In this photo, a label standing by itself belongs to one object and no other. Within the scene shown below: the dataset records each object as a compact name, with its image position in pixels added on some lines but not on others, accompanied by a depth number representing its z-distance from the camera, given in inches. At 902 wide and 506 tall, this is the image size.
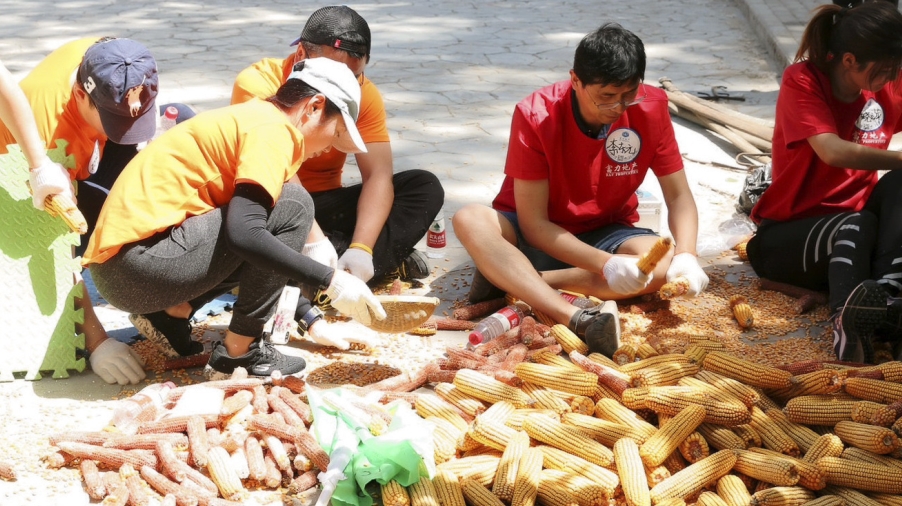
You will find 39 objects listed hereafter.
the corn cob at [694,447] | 121.0
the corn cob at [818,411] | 125.0
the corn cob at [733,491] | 113.4
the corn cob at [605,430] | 122.5
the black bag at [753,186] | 208.4
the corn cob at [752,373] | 132.6
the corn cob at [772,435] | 121.5
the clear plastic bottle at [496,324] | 161.0
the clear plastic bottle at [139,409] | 134.4
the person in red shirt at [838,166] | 163.5
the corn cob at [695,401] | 122.9
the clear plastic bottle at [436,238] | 199.5
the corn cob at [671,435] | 117.6
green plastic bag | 114.6
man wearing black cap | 168.1
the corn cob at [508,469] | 115.1
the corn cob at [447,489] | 113.9
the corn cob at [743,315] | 168.9
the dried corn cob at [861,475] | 113.4
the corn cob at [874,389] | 126.9
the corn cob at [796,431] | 122.8
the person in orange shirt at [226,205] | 133.4
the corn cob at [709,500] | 113.2
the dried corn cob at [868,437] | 117.8
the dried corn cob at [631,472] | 112.1
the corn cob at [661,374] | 131.7
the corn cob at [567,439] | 119.4
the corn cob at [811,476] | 114.3
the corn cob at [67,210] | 140.9
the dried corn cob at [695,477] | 113.9
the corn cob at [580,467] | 114.7
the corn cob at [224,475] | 120.0
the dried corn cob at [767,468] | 114.7
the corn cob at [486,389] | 132.9
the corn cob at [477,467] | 118.2
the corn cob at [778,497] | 112.9
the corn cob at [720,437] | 121.7
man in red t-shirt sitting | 163.5
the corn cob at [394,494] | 112.4
